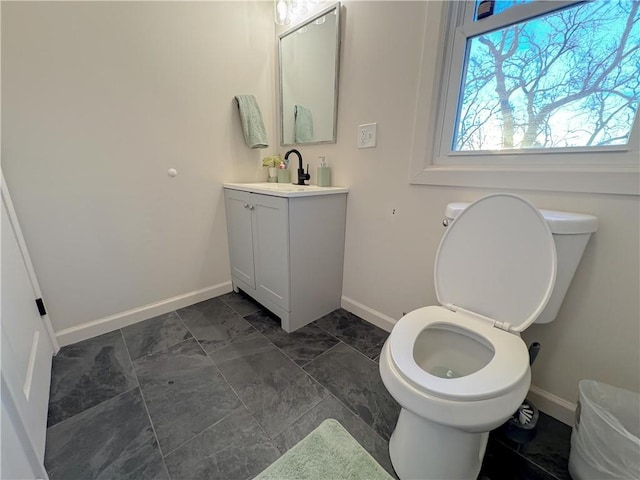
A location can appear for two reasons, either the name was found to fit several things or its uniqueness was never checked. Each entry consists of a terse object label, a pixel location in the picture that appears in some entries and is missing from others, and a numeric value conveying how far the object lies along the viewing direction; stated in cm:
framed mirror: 154
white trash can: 70
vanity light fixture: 162
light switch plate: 143
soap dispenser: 166
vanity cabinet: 144
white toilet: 68
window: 85
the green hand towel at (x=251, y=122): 175
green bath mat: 86
